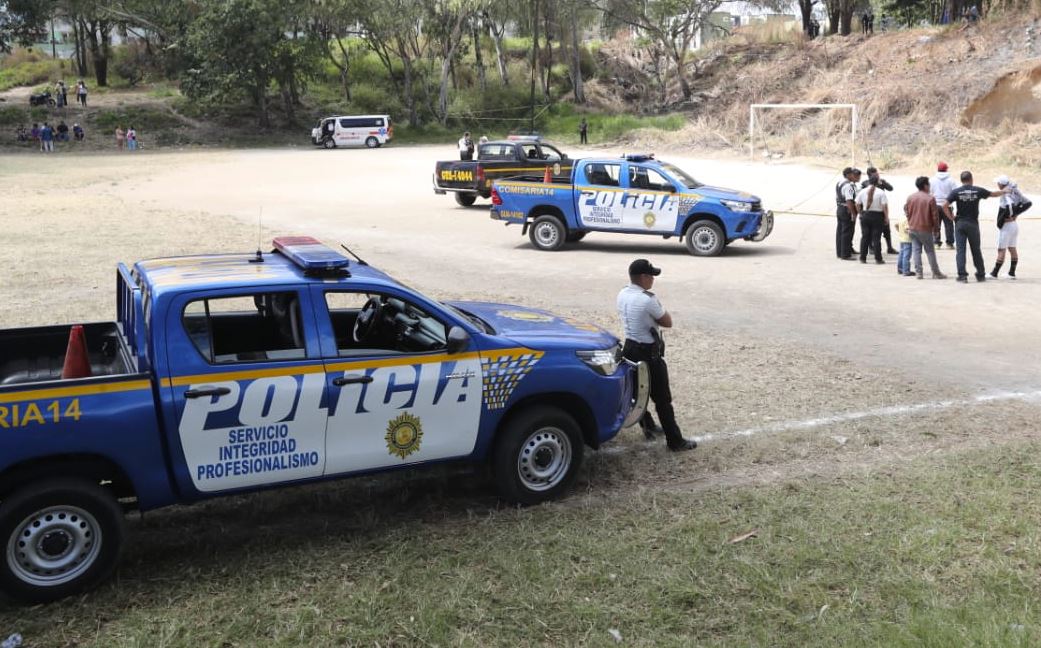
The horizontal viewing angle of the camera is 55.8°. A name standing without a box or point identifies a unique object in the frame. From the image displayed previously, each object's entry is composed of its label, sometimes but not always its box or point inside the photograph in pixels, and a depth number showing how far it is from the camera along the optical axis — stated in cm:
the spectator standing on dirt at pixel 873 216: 1672
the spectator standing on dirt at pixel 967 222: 1480
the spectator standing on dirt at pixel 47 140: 4916
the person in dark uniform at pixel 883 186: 1683
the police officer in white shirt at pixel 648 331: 773
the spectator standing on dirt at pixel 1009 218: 1491
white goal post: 3434
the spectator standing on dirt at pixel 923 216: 1508
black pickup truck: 2591
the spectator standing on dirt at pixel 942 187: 1759
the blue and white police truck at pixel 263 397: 534
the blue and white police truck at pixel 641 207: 1812
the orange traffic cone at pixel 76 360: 598
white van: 5391
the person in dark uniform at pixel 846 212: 1736
